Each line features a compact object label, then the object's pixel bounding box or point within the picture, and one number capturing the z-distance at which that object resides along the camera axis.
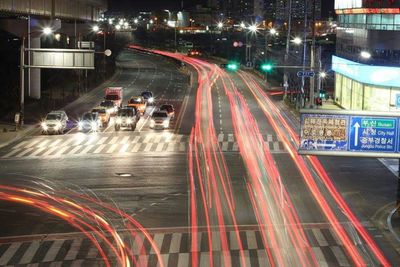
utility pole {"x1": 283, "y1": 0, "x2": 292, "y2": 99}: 74.44
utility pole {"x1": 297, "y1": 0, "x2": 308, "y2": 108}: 66.07
